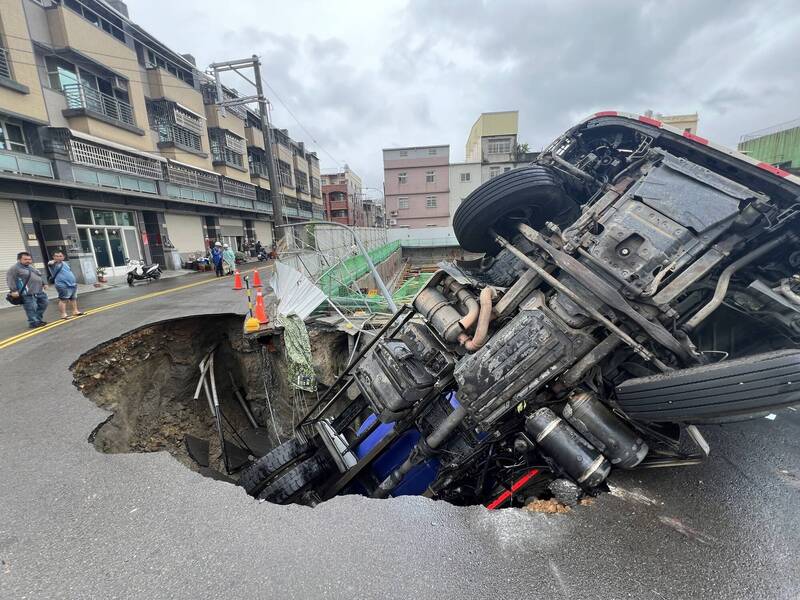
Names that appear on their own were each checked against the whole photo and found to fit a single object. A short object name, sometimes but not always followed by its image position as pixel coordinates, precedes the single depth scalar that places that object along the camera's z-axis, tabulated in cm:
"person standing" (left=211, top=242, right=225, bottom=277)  1447
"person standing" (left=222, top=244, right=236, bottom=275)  1460
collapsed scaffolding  643
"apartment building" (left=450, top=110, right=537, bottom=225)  3177
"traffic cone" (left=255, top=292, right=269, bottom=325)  624
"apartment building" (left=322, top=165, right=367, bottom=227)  5253
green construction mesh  642
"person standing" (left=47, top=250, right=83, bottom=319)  668
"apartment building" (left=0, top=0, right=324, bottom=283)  1116
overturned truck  219
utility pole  1355
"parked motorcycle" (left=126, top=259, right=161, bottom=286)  1253
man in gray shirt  607
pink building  3262
